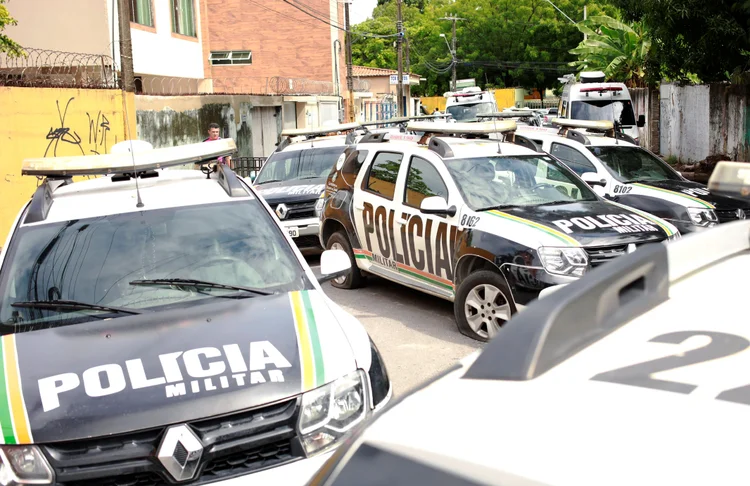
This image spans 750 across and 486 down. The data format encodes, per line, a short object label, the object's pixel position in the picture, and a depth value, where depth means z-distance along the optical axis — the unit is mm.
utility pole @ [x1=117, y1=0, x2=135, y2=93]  14250
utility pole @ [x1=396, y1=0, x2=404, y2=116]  44738
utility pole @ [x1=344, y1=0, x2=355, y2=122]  39725
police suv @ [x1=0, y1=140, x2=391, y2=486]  3457
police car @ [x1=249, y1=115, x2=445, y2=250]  11672
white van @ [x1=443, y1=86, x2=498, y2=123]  29688
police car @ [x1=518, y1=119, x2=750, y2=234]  9781
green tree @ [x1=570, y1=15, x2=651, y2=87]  28516
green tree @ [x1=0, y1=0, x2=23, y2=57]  14789
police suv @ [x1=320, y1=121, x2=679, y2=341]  7059
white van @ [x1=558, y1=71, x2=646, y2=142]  19750
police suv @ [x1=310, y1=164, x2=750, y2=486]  1245
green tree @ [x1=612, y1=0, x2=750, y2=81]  16422
